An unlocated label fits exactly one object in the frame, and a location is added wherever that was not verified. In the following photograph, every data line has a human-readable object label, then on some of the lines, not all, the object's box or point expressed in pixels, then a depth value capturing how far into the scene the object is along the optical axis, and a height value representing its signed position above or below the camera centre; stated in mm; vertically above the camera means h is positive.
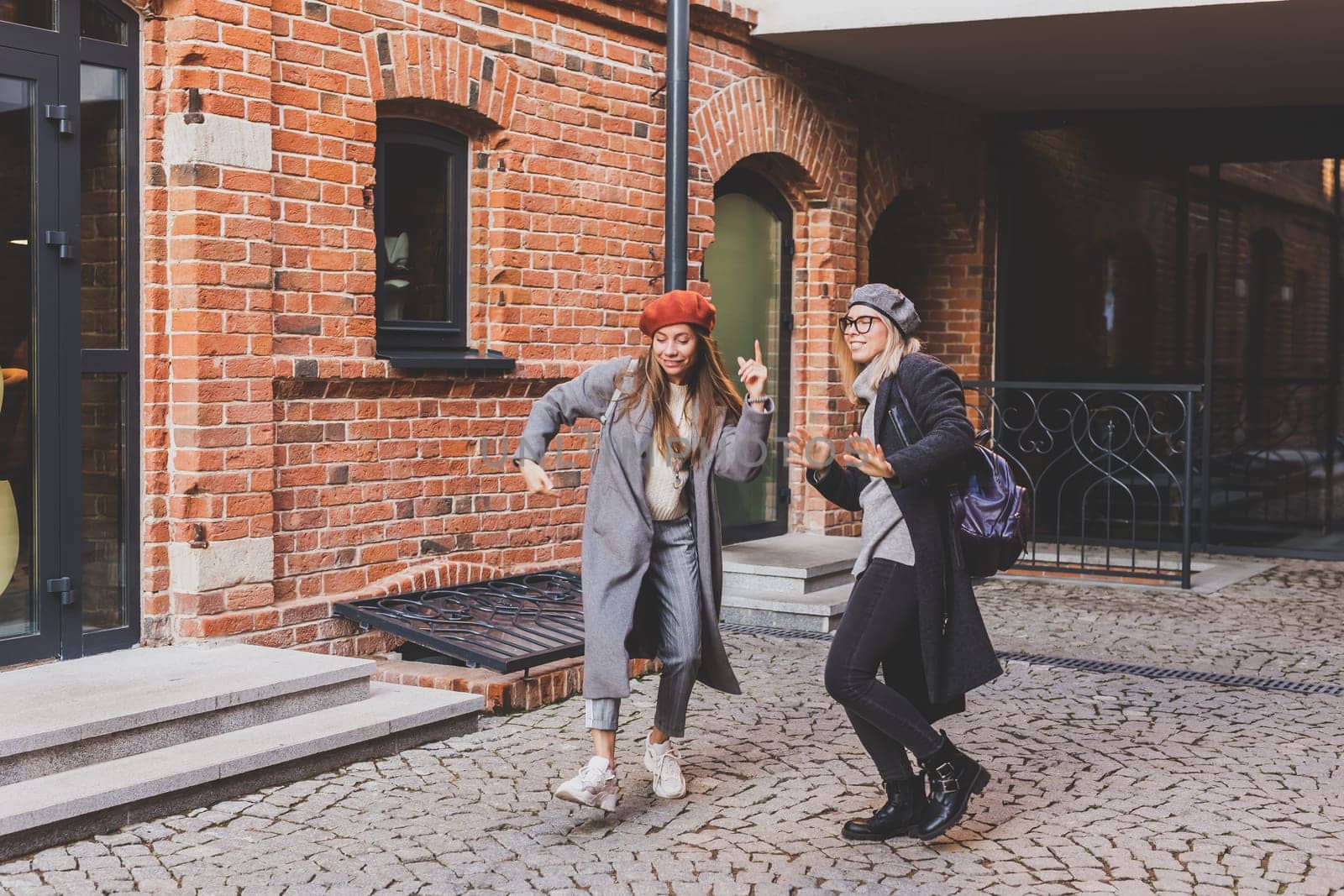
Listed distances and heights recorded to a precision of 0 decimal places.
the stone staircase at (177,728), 4453 -1169
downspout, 8078 +1343
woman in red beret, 4566 -332
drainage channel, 6691 -1278
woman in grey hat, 4277 -547
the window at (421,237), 7008 +720
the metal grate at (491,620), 5980 -990
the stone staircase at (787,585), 8062 -1096
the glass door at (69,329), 5578 +208
